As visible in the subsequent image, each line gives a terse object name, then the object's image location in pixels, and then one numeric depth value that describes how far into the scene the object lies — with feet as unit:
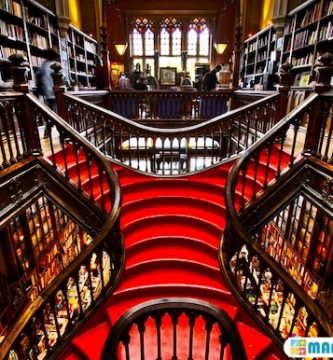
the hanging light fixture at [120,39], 37.18
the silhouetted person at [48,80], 15.28
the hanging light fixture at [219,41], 35.99
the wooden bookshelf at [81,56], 27.32
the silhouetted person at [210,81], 23.25
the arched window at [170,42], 38.76
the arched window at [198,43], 38.58
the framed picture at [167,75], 39.75
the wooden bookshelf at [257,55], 25.58
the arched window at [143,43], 38.68
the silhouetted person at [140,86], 23.75
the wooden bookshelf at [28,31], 15.84
